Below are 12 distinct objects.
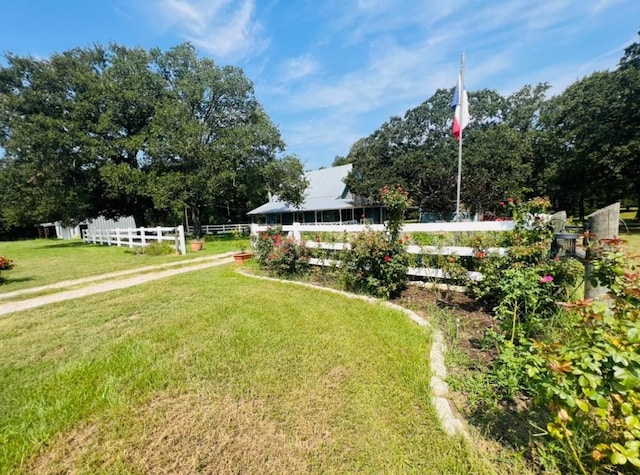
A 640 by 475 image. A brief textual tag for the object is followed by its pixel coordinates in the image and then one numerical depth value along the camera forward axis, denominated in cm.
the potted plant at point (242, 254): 878
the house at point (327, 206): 2434
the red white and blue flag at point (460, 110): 1030
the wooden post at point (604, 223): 257
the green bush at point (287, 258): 640
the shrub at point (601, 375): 120
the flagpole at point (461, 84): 979
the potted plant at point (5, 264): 698
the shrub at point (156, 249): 1168
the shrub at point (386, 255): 454
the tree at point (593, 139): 1762
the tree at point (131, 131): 1691
